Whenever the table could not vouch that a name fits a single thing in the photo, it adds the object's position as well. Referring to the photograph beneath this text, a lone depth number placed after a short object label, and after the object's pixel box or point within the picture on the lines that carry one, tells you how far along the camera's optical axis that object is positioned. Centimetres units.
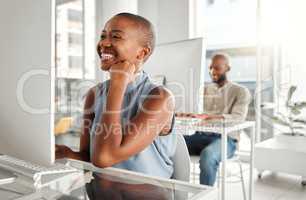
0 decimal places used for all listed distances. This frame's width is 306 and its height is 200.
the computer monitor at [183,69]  169
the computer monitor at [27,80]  58
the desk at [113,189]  60
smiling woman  82
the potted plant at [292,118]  303
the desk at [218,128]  165
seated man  199
